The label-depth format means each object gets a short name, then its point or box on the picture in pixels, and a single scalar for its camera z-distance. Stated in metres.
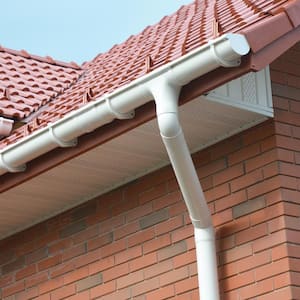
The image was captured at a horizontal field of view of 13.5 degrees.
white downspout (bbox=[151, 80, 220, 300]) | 6.31
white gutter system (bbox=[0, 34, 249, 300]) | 6.08
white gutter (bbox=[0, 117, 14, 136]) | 8.23
